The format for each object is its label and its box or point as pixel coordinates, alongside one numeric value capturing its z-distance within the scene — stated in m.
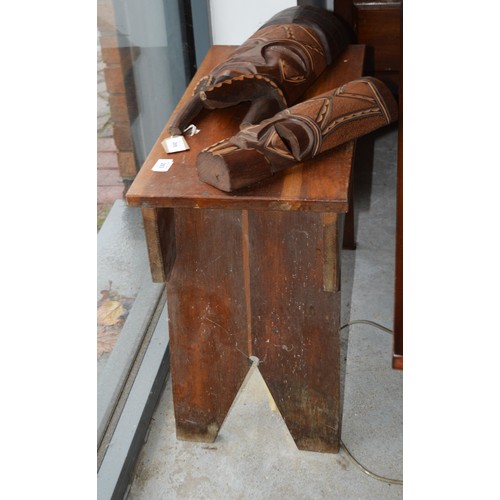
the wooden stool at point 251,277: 1.59
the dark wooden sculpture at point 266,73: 1.74
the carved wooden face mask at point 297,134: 1.53
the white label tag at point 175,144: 1.73
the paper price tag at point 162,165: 1.67
